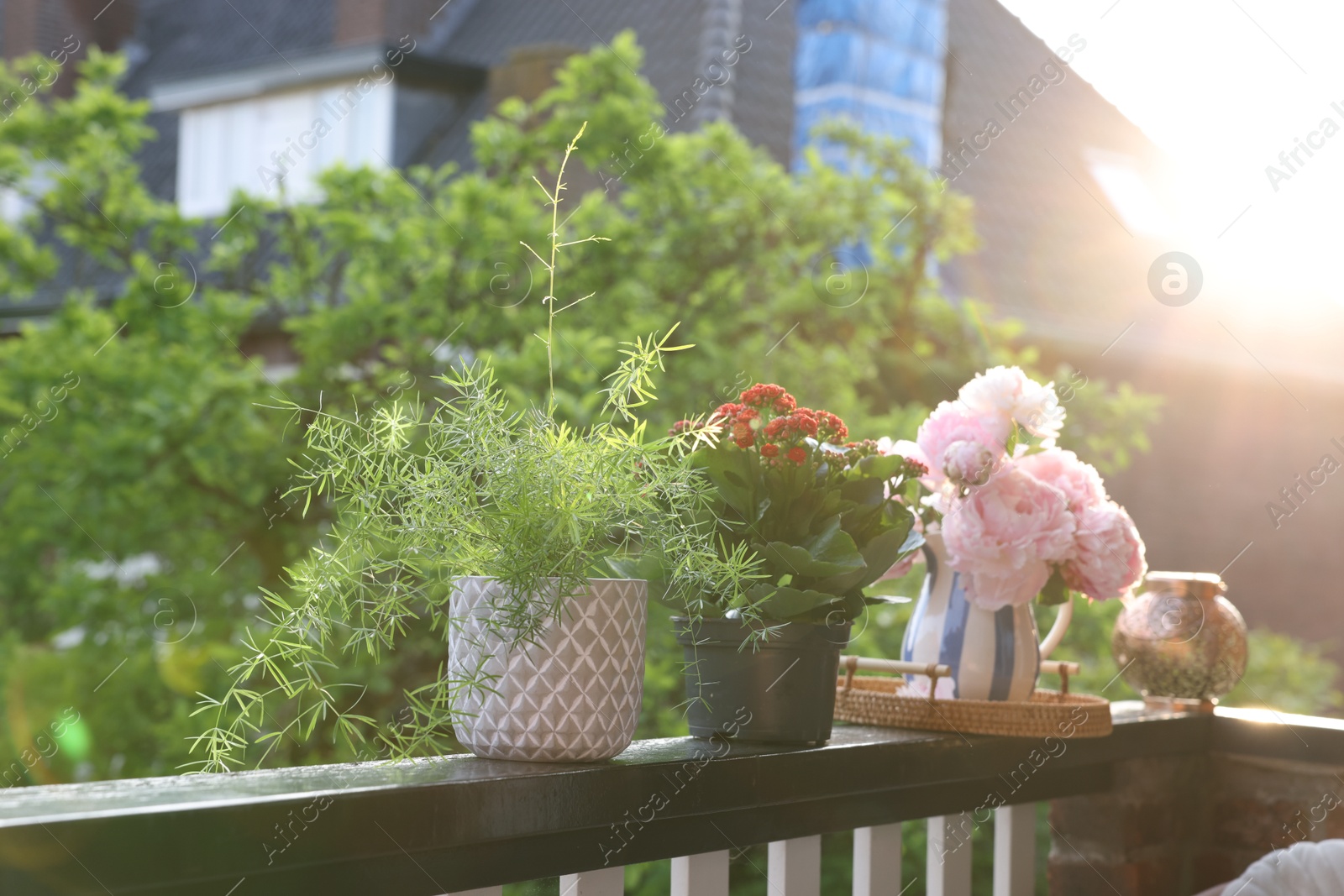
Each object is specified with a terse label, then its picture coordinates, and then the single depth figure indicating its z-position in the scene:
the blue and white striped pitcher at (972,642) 1.69
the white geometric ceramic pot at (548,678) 1.13
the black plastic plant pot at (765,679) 1.34
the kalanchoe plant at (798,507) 1.33
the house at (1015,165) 7.55
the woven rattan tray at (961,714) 1.60
